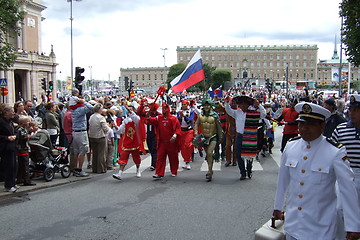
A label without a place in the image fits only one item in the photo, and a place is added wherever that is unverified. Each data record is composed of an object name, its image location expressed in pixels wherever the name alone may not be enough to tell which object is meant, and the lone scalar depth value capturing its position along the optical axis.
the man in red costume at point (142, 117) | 9.75
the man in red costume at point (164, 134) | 9.16
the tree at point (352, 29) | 15.68
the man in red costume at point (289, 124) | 10.04
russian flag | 11.20
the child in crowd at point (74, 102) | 9.35
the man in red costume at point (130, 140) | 9.42
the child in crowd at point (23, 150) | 8.01
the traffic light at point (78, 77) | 13.30
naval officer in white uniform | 2.89
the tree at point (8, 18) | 14.30
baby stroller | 8.71
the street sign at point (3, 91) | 18.47
